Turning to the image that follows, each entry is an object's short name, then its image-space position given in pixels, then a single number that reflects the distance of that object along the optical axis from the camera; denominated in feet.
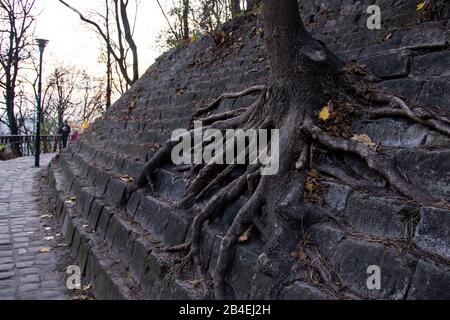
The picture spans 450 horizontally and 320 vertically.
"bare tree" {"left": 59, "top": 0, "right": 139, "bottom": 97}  61.02
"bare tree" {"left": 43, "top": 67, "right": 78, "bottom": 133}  113.70
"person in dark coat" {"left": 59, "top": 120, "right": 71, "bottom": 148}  69.51
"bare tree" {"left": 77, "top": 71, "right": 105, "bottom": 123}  123.75
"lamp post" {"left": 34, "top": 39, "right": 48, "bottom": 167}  43.62
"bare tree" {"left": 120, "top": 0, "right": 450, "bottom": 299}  8.29
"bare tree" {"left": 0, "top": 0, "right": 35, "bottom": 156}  77.77
